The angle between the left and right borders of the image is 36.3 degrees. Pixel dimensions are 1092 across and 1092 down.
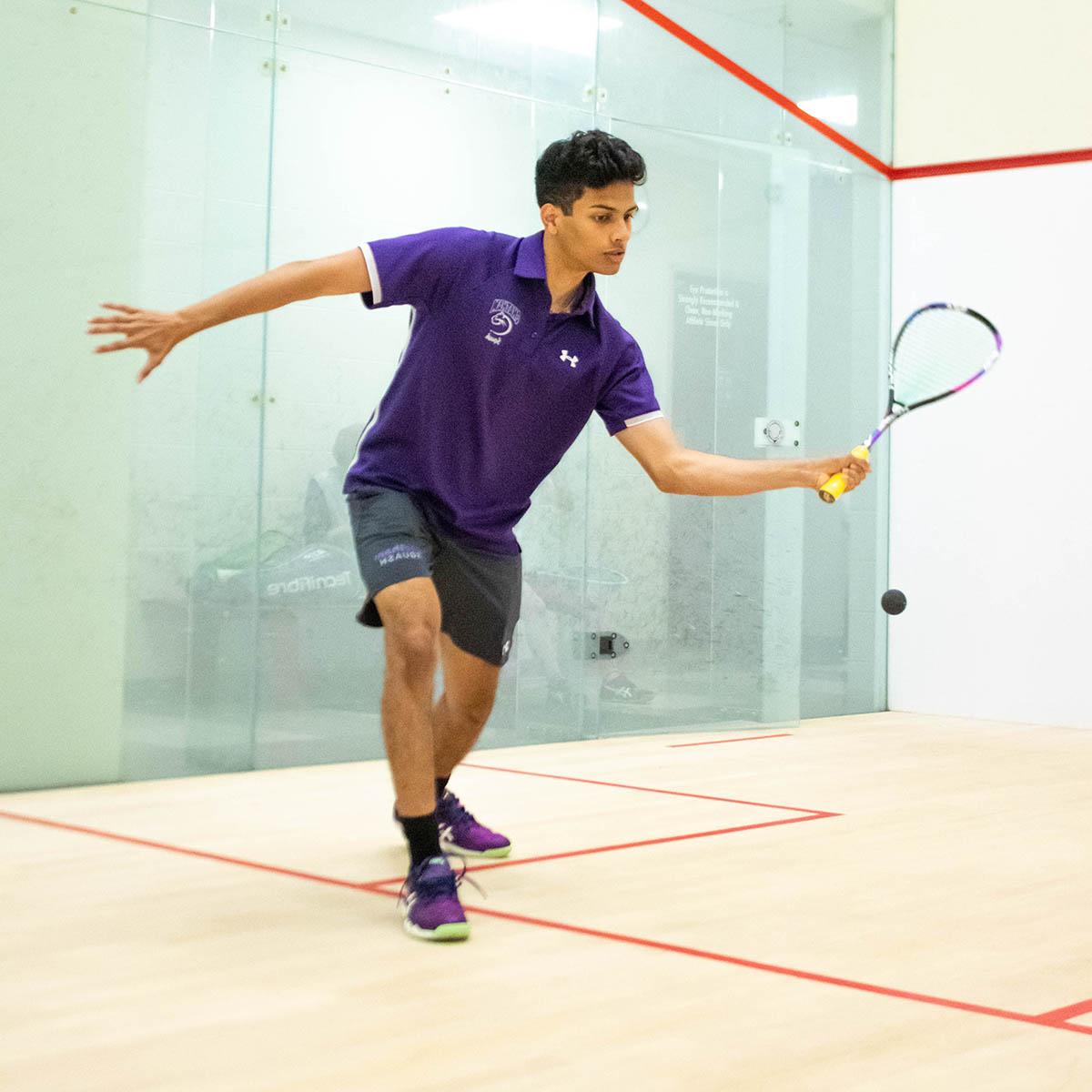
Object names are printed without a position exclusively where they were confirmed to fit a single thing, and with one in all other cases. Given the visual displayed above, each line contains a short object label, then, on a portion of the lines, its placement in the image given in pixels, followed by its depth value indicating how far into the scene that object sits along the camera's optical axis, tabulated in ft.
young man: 7.23
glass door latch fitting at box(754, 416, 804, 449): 16.99
